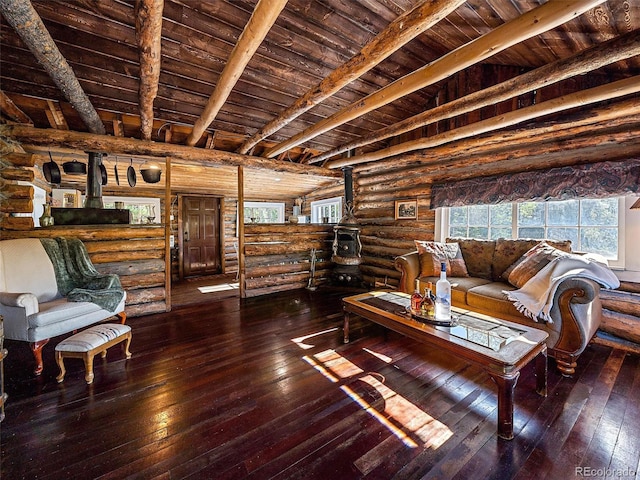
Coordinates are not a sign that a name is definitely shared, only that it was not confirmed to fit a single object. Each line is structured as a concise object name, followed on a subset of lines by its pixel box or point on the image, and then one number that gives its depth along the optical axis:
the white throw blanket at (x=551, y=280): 2.51
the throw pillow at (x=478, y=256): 3.80
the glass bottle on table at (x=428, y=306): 2.39
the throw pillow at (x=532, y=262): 2.98
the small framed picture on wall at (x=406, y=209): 4.99
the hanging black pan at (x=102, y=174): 3.96
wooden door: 7.24
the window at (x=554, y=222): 3.12
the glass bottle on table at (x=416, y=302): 2.48
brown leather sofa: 2.39
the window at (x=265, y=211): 8.72
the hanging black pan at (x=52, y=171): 3.67
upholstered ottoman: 2.27
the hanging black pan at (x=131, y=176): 4.31
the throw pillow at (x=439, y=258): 3.85
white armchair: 2.41
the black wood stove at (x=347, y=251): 5.40
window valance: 2.83
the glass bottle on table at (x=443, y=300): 2.31
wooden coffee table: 1.68
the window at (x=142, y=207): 6.99
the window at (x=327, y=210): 7.61
